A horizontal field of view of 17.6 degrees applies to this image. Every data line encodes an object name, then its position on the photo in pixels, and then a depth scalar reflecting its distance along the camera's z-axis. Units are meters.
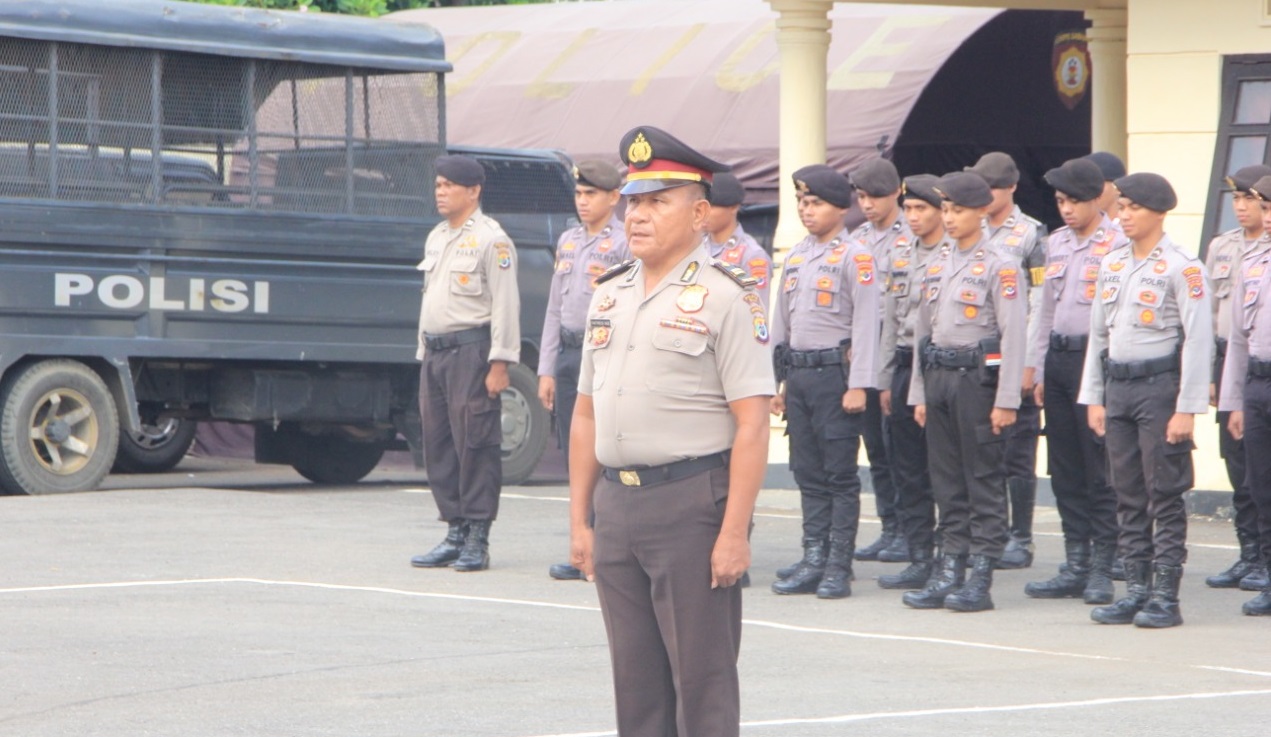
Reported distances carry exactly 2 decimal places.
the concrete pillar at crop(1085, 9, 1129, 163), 29.55
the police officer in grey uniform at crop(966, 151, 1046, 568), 19.26
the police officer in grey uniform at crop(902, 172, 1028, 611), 17.46
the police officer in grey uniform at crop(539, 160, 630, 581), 19.21
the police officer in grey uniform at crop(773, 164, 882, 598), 18.29
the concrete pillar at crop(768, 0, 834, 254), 27.86
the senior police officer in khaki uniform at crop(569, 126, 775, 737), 10.18
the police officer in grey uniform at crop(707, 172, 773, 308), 18.61
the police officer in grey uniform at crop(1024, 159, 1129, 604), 18.46
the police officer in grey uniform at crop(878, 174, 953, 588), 19.18
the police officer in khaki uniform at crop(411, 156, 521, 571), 19.42
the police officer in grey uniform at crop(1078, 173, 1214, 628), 16.43
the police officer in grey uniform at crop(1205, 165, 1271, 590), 19.03
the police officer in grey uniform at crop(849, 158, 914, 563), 19.44
